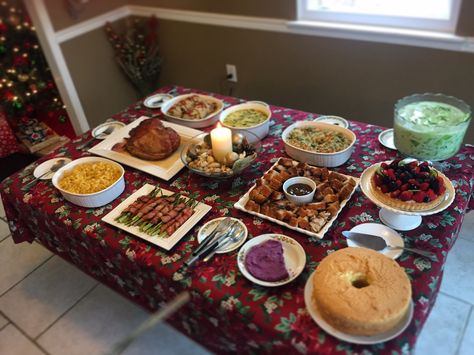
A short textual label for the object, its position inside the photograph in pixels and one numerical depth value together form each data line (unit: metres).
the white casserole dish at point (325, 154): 1.51
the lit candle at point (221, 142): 1.52
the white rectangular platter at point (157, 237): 1.29
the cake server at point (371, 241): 1.16
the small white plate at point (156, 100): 2.12
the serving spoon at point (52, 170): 1.65
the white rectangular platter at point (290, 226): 1.25
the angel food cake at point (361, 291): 0.95
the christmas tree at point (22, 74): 2.73
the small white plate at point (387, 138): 1.61
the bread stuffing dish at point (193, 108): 1.92
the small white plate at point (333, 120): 1.78
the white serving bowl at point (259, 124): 1.71
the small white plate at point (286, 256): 1.13
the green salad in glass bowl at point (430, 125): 1.28
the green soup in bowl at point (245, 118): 1.78
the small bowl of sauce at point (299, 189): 1.36
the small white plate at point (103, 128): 1.92
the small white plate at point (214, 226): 1.26
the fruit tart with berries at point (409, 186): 1.16
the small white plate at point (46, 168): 1.68
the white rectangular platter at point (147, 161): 1.62
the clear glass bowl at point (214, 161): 1.48
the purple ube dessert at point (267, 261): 1.14
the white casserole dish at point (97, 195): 1.46
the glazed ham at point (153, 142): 1.67
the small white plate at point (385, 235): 1.18
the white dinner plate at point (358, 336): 0.96
